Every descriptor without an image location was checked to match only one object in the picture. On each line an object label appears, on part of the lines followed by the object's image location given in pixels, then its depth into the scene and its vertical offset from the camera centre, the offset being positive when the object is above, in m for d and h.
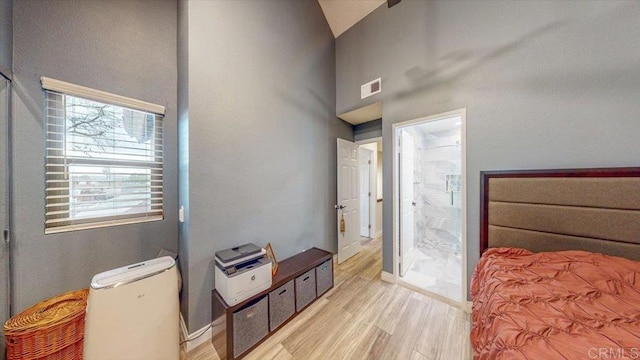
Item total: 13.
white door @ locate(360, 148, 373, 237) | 3.97 -0.25
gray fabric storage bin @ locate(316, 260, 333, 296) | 2.27 -1.16
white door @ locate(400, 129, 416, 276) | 2.64 -0.32
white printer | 1.53 -0.76
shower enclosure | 2.70 -0.48
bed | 0.88 -0.63
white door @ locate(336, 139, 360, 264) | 3.23 -0.38
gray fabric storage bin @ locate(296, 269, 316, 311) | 2.02 -1.16
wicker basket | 1.10 -0.89
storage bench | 1.50 -1.13
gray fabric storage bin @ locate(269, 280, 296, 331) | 1.76 -1.17
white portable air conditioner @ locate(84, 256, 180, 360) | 1.17 -0.85
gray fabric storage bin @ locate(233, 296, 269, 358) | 1.51 -1.18
